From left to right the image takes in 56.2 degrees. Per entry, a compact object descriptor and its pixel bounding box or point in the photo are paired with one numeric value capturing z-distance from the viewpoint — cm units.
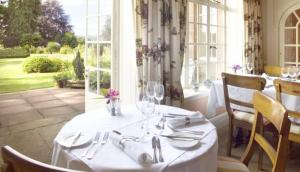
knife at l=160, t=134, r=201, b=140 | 134
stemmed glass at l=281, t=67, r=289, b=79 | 345
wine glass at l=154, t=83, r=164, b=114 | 178
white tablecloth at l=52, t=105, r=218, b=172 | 109
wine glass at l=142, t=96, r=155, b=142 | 153
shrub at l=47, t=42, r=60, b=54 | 899
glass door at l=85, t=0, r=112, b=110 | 285
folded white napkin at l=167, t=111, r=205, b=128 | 154
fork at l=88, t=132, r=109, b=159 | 118
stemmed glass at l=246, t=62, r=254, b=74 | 385
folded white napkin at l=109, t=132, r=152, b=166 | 110
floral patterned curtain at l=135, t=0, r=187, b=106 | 262
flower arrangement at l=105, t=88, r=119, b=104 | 187
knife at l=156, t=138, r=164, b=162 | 113
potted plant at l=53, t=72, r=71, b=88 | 782
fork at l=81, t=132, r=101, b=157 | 120
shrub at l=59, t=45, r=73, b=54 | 912
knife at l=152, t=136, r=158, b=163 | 112
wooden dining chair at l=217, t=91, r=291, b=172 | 121
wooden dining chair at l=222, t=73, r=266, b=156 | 250
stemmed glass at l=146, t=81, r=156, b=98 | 175
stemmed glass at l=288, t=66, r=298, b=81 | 337
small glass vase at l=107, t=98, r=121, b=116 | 183
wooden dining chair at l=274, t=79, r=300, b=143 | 232
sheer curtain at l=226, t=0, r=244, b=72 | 454
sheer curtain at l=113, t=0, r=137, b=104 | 271
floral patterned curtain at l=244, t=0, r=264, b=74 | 450
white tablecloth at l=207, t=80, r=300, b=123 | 262
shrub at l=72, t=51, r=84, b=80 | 715
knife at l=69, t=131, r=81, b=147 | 128
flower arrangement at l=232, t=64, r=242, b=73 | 374
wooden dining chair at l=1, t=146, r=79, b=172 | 72
